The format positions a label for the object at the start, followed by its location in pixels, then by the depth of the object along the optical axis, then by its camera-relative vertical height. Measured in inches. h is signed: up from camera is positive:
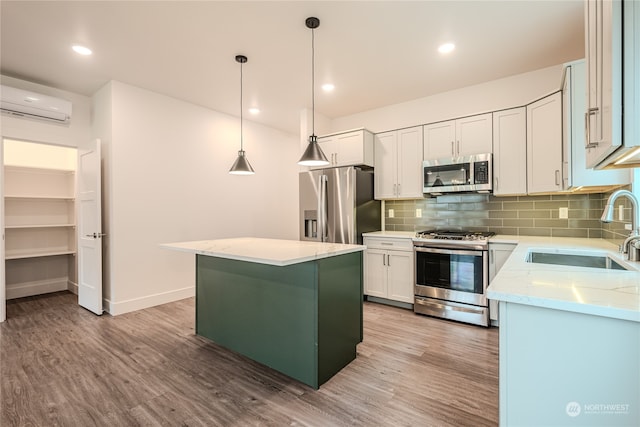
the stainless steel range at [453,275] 121.1 -27.8
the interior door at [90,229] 137.1 -8.2
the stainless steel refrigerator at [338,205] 152.1 +3.0
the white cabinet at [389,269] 140.9 -28.8
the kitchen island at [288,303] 79.9 -28.1
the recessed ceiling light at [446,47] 109.3 +60.9
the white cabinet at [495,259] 118.0 -19.8
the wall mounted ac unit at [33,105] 123.6 +47.2
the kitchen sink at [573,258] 82.4 -14.9
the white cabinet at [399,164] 150.3 +24.5
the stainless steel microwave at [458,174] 129.5 +16.3
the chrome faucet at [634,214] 62.5 -0.8
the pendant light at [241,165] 119.3 +18.7
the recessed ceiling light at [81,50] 109.5 +61.2
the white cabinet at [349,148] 156.3 +34.4
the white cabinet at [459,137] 131.9 +34.0
